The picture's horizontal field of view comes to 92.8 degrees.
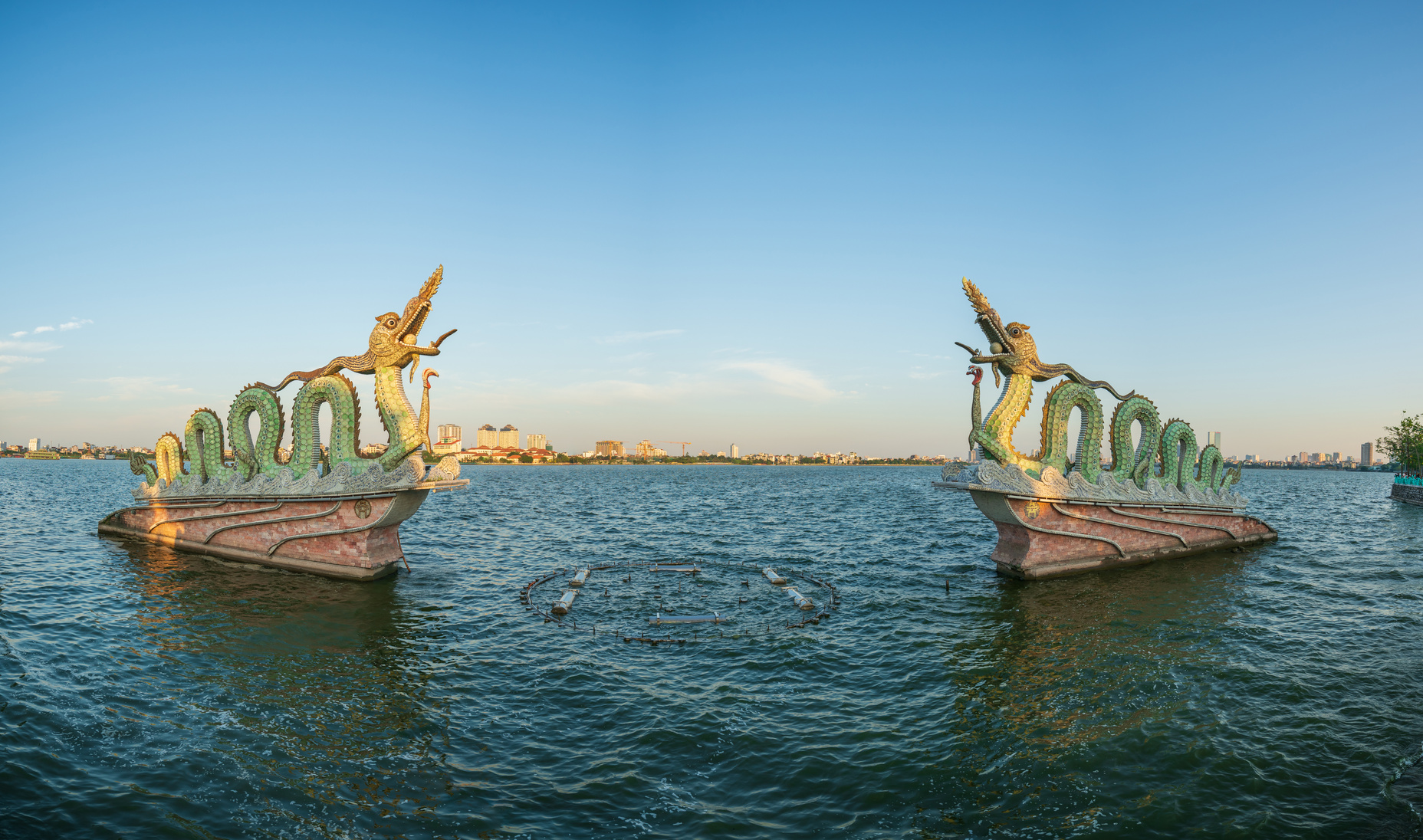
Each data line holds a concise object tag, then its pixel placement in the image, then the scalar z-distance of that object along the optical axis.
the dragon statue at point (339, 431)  25.86
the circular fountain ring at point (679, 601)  21.02
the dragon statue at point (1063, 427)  26.95
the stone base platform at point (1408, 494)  69.12
